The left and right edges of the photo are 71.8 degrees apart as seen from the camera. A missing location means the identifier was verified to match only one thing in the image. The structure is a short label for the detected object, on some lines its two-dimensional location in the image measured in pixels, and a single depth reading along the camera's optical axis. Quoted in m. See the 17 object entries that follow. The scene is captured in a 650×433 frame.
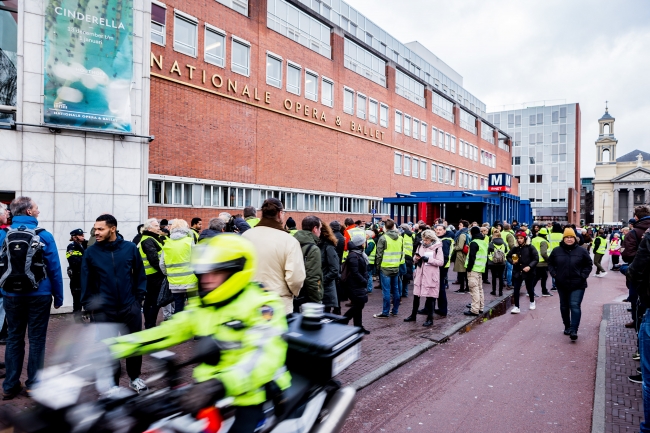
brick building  18.11
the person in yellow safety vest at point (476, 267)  9.62
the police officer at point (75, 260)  7.99
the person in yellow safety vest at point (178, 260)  6.60
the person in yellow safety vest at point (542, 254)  12.32
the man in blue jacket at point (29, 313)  5.02
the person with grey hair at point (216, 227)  7.39
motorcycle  1.94
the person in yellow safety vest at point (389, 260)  9.21
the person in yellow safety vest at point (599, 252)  18.34
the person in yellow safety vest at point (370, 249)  13.01
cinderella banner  9.46
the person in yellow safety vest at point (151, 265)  6.99
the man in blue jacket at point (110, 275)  4.68
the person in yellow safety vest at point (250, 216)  8.22
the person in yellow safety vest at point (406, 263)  10.78
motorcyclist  2.56
